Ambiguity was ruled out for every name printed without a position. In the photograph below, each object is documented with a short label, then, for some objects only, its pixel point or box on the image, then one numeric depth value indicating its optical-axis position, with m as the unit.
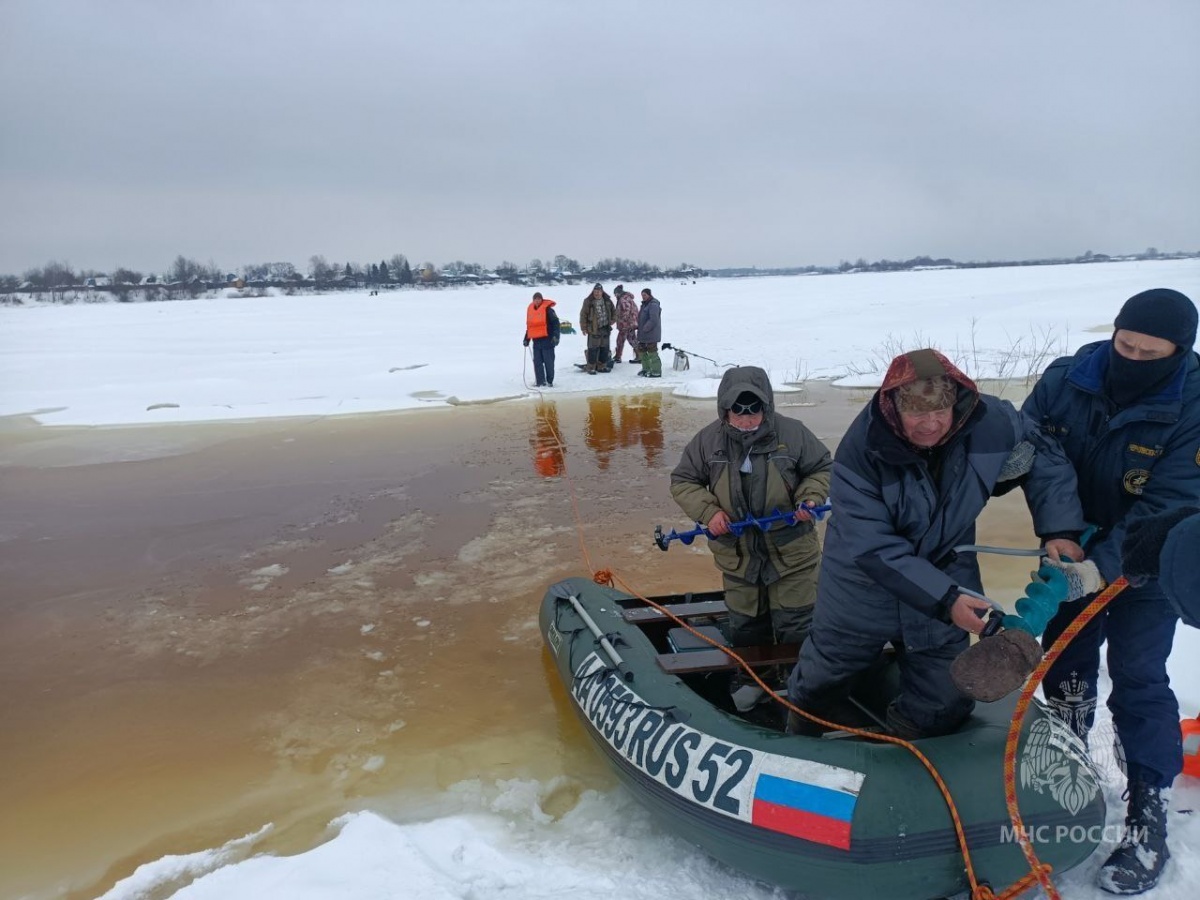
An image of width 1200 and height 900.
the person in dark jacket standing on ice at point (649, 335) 14.09
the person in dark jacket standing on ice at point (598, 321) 14.45
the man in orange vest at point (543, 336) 13.32
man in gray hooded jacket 3.55
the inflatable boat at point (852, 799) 2.36
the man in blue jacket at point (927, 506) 2.33
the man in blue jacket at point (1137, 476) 2.41
